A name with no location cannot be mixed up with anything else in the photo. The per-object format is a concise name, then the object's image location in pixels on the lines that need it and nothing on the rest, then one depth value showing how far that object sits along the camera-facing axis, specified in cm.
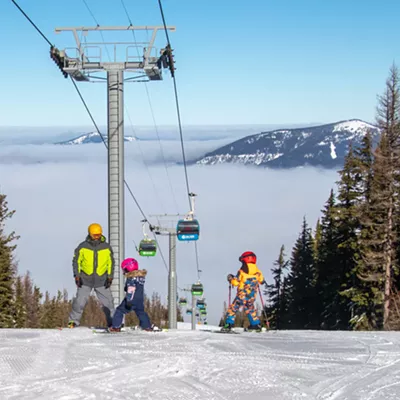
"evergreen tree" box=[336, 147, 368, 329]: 3884
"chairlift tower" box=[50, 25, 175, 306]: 2298
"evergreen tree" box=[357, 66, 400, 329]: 3469
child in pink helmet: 1291
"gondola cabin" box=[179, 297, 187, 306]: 7350
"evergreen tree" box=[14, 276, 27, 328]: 4896
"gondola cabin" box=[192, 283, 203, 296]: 5539
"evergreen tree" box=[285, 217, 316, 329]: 5216
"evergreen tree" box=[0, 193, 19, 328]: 4135
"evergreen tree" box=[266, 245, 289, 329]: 6412
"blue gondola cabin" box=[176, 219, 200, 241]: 3738
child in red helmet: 1355
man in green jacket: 1320
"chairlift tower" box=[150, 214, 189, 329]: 3728
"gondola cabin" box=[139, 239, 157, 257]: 3903
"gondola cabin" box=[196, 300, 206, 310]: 7556
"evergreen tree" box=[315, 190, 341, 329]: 4225
